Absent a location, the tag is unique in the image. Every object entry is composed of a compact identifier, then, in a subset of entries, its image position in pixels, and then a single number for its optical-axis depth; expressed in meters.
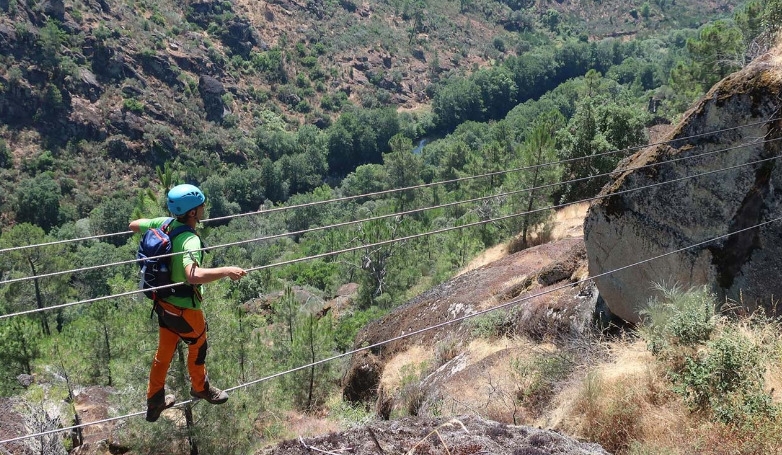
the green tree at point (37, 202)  72.81
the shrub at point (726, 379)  4.94
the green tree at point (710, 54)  36.19
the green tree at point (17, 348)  24.53
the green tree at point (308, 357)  18.58
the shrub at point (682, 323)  5.95
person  4.64
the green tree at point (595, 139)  27.47
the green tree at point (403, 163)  68.75
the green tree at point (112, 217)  70.38
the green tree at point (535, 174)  23.47
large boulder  6.84
